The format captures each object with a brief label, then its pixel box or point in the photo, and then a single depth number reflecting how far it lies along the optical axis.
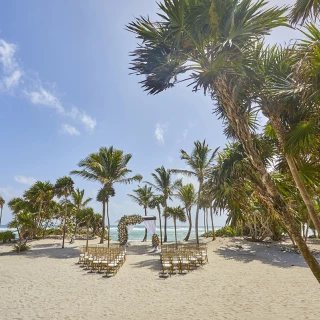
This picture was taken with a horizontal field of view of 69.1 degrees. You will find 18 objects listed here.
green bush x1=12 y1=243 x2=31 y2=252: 21.78
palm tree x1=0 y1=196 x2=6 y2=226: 45.75
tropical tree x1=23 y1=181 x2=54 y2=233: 29.73
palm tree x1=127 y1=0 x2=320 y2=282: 4.34
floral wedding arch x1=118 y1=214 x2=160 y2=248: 25.17
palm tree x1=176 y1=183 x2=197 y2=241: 30.83
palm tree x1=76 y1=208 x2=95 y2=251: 26.72
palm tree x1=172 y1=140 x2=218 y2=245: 26.56
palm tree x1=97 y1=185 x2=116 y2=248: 25.88
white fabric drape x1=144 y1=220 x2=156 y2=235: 25.25
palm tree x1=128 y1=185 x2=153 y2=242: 35.53
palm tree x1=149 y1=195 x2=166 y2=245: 31.08
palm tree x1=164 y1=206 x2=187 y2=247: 30.92
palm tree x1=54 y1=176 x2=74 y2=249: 24.72
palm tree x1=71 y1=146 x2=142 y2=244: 25.67
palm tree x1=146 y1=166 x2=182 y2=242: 31.27
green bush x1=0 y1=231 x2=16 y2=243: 28.36
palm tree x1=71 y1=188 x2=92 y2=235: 35.59
